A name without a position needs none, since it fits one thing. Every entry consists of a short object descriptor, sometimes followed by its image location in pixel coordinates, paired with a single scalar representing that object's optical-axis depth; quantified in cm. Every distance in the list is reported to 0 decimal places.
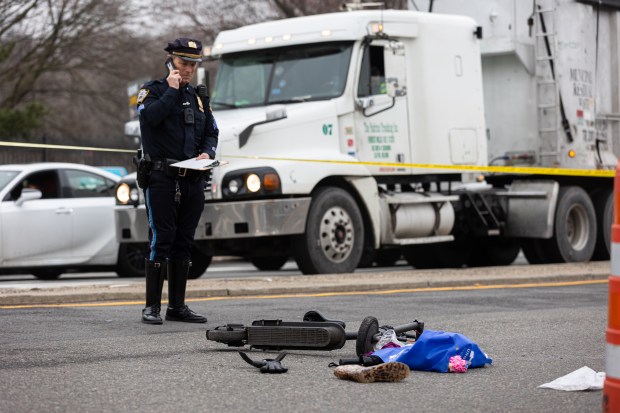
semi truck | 2955
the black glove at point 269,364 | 1370
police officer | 1864
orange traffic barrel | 1024
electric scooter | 1487
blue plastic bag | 1407
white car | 3097
